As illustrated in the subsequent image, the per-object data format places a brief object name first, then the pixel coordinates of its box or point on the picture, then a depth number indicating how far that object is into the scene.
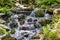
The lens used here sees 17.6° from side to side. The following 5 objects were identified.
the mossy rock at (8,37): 7.41
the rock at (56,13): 10.23
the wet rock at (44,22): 9.84
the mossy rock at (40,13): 11.42
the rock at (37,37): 7.38
